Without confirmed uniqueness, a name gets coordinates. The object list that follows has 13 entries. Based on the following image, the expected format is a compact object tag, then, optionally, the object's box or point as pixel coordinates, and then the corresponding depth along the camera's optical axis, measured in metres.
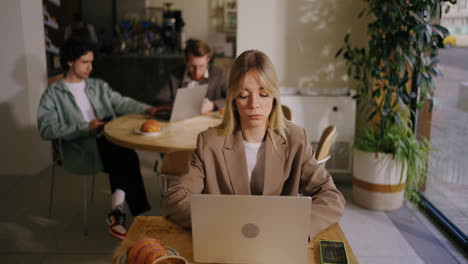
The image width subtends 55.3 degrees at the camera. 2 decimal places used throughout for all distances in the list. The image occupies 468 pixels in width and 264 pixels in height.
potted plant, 3.05
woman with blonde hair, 1.48
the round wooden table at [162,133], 2.36
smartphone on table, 1.14
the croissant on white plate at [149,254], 1.04
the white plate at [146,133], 2.54
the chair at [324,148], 2.28
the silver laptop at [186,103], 2.79
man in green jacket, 2.86
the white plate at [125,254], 1.11
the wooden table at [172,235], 1.20
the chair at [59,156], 2.92
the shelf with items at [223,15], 8.04
